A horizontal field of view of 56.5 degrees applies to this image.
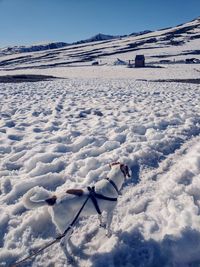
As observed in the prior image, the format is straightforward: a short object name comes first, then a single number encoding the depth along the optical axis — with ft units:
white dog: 8.04
